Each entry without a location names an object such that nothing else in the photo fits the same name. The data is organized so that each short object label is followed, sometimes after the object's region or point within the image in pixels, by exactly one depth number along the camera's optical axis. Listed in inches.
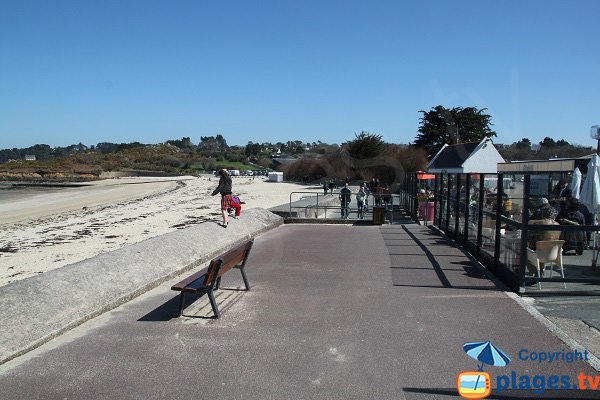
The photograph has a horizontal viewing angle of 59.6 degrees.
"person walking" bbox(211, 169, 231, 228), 525.3
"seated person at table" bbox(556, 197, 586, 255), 318.0
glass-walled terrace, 291.7
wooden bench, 239.5
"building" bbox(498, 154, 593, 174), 699.4
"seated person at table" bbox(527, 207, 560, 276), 301.3
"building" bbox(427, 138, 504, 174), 1828.9
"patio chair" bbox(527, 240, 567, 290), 296.8
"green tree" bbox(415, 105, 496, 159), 2883.9
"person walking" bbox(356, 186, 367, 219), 737.0
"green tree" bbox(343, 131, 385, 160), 2164.1
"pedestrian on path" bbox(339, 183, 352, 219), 753.6
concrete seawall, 210.7
